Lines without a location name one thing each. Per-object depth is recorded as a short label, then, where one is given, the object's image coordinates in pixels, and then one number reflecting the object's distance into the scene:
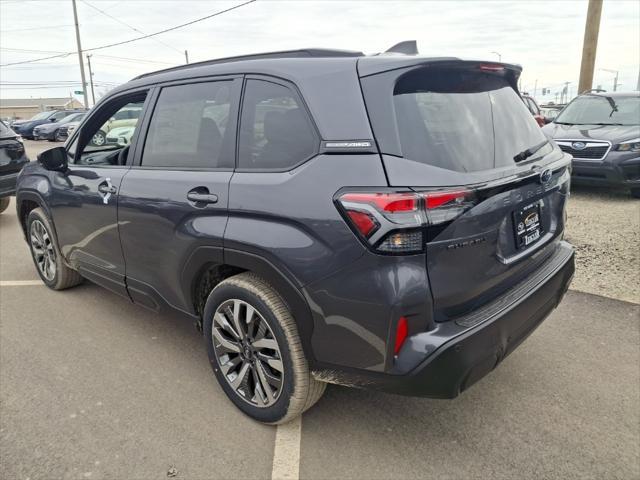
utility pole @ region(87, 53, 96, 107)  56.57
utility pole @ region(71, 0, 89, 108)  34.16
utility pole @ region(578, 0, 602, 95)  12.41
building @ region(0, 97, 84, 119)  84.00
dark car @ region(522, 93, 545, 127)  13.32
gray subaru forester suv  2.02
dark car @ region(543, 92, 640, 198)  7.49
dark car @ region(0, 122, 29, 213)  6.93
